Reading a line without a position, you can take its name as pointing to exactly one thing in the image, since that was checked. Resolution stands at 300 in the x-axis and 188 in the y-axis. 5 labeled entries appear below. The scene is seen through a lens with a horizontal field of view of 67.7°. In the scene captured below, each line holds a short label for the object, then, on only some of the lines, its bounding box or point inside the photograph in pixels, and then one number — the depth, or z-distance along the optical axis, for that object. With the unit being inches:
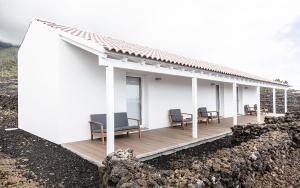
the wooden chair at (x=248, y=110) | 685.8
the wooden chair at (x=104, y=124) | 292.8
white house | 259.4
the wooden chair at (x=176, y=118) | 418.9
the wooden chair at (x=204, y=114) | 481.6
